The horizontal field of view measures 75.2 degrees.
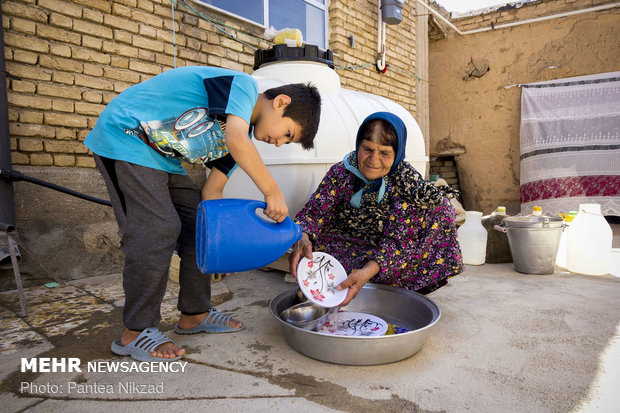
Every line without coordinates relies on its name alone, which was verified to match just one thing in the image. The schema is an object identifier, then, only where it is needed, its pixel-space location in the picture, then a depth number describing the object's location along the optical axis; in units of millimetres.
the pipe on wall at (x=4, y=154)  1982
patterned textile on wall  4711
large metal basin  1295
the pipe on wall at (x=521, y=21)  4839
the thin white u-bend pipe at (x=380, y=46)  4297
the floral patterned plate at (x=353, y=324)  1564
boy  1325
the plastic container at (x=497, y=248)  2980
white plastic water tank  2381
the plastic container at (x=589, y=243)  2588
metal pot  2561
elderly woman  1730
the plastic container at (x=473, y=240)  2885
